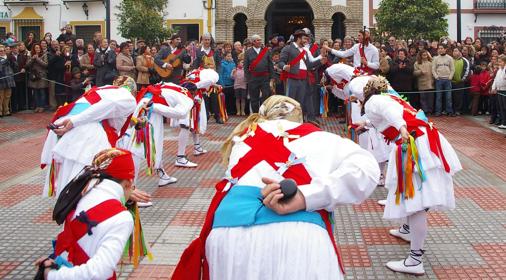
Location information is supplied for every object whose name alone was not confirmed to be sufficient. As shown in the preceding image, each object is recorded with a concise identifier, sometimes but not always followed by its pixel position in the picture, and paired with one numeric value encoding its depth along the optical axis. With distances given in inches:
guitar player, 552.1
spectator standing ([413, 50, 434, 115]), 632.4
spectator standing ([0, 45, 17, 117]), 644.7
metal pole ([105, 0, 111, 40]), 757.9
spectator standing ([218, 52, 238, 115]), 650.2
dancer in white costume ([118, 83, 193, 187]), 307.7
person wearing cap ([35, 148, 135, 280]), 124.3
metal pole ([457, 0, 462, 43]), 786.8
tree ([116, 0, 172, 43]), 967.0
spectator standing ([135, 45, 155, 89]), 622.8
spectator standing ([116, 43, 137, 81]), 616.1
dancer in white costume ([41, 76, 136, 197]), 219.1
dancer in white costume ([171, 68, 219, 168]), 397.1
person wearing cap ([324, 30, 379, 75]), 514.6
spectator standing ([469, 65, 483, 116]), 634.8
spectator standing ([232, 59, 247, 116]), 638.5
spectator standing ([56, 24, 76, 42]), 767.1
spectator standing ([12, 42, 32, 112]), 681.6
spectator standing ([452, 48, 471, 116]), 641.0
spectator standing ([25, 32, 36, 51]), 727.1
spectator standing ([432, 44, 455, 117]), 628.1
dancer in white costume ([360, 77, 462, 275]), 212.8
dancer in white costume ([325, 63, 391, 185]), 321.4
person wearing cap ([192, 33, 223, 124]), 574.1
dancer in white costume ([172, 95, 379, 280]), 121.4
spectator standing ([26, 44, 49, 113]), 676.7
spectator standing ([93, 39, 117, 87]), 626.8
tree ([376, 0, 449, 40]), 858.1
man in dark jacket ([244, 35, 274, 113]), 585.6
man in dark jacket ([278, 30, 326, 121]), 532.1
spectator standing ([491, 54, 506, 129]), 555.8
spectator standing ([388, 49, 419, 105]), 624.4
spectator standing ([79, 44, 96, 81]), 657.6
